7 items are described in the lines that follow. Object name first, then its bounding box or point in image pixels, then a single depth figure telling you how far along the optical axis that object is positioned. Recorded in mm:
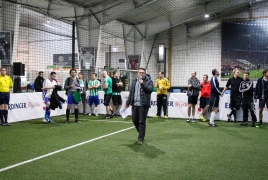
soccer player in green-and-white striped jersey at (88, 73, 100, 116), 12602
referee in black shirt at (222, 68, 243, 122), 10188
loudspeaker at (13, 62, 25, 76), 11492
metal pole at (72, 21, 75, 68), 13036
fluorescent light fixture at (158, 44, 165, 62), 20312
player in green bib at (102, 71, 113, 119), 11758
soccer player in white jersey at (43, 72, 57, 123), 10201
